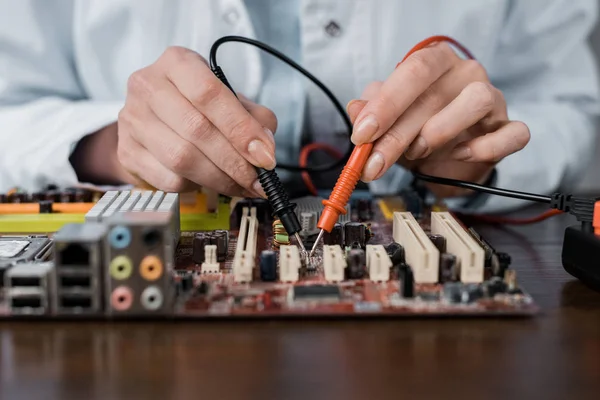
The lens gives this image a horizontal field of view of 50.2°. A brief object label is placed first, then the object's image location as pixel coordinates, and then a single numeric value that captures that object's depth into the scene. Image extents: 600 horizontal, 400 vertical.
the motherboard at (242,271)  0.63
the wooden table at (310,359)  0.52
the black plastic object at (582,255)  0.73
